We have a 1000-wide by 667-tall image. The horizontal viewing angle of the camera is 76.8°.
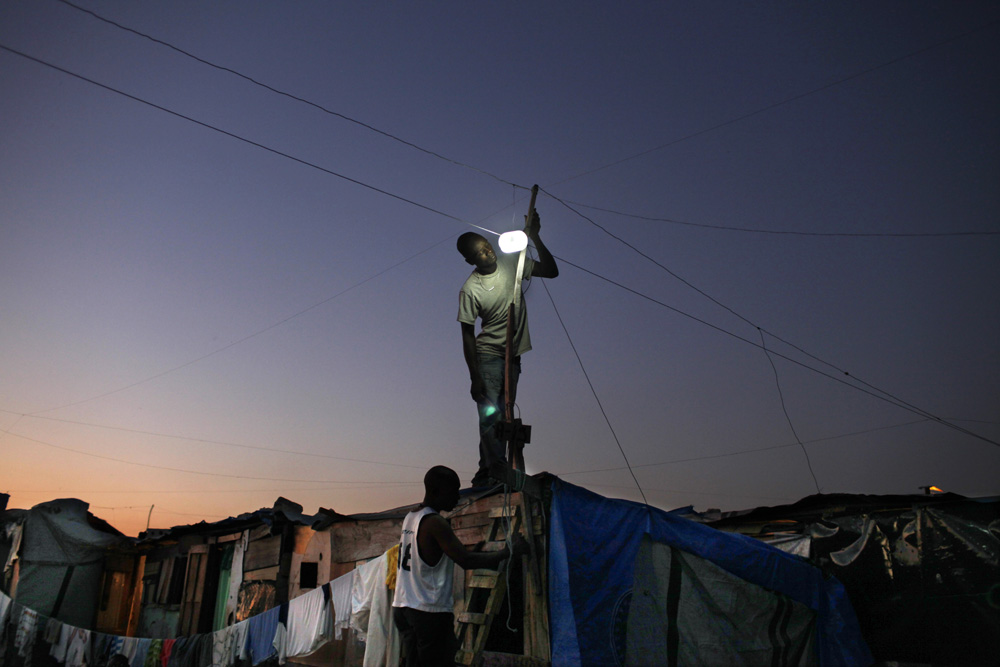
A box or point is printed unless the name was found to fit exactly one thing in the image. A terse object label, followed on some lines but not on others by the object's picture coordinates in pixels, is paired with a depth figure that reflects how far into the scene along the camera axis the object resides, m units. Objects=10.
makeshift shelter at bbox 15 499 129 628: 14.88
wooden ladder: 4.76
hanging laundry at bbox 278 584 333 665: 6.59
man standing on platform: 6.70
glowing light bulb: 6.12
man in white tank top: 4.17
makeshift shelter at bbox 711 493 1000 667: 7.37
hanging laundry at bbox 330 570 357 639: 6.29
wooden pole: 5.66
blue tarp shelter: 4.82
